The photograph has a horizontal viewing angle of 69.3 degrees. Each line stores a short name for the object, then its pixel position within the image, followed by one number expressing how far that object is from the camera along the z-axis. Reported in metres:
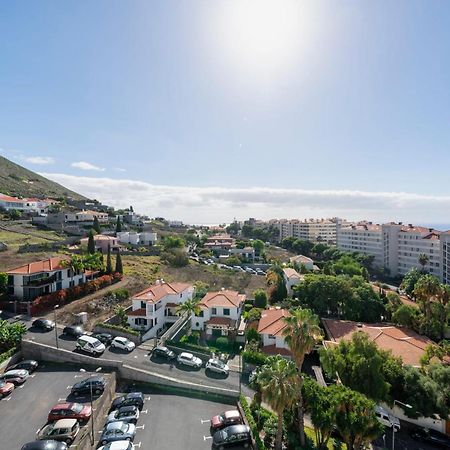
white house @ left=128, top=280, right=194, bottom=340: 46.19
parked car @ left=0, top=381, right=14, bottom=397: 29.89
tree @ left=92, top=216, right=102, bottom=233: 100.10
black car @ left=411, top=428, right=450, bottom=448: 30.00
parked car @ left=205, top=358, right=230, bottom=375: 36.19
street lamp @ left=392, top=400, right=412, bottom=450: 31.94
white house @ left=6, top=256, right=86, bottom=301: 46.72
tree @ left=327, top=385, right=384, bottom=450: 24.75
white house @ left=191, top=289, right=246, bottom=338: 48.56
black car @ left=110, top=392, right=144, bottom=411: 29.81
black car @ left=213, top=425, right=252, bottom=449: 25.27
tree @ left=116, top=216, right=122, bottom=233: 107.00
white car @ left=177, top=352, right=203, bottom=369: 37.16
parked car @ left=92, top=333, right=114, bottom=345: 40.12
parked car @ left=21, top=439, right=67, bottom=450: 22.89
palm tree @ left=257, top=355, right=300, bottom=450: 23.09
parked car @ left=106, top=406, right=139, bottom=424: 27.47
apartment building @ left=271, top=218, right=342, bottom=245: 166.12
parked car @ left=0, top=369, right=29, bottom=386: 31.75
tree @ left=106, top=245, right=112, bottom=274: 61.19
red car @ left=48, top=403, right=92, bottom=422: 26.67
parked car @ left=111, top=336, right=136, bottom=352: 39.03
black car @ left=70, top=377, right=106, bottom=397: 30.25
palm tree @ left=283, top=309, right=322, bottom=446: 27.20
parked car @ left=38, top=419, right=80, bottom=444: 24.69
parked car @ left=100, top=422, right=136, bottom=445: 25.00
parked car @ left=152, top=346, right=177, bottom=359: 38.20
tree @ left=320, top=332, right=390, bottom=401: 31.02
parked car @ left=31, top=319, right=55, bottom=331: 41.27
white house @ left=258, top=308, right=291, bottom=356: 43.00
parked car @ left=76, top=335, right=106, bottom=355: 36.78
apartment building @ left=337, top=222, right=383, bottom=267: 122.50
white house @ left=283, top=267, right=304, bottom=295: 71.38
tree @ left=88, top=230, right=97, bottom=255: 74.75
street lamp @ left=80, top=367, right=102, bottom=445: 24.64
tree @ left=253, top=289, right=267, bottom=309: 60.66
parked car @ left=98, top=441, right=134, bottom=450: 23.44
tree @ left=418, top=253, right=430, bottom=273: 86.62
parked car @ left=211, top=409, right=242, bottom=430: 27.20
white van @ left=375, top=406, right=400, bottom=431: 31.47
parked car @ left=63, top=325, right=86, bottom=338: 40.28
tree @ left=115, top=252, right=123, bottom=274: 63.31
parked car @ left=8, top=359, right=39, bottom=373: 34.25
